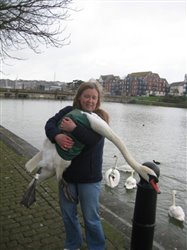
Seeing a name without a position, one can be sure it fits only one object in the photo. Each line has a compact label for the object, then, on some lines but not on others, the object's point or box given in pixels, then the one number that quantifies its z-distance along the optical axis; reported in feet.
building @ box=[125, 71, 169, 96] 452.76
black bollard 9.50
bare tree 26.16
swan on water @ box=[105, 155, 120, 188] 26.43
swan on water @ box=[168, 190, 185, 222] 20.35
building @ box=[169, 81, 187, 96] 455.26
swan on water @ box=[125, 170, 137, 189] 26.30
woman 9.23
